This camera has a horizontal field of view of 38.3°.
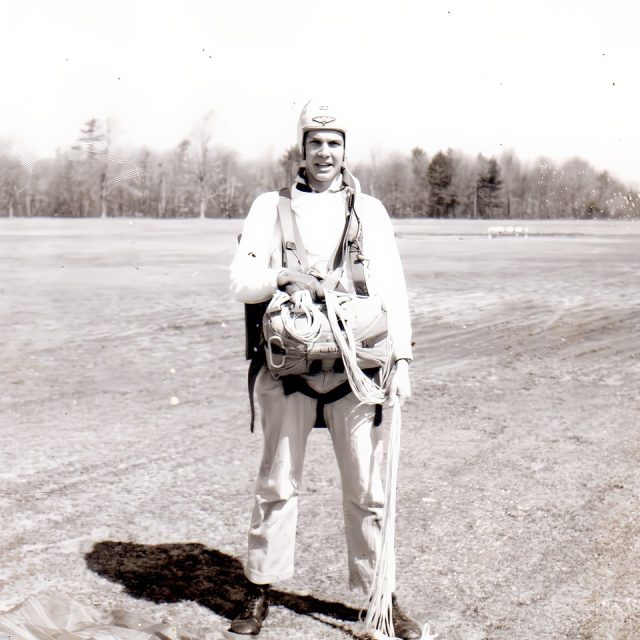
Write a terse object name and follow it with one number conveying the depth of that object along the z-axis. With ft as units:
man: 11.09
